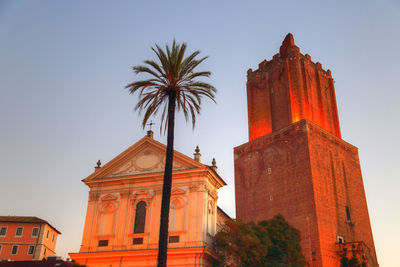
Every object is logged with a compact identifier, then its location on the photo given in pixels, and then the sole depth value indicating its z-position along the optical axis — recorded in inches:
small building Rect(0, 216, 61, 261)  2310.5
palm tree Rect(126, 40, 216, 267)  871.1
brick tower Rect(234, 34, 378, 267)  1680.6
